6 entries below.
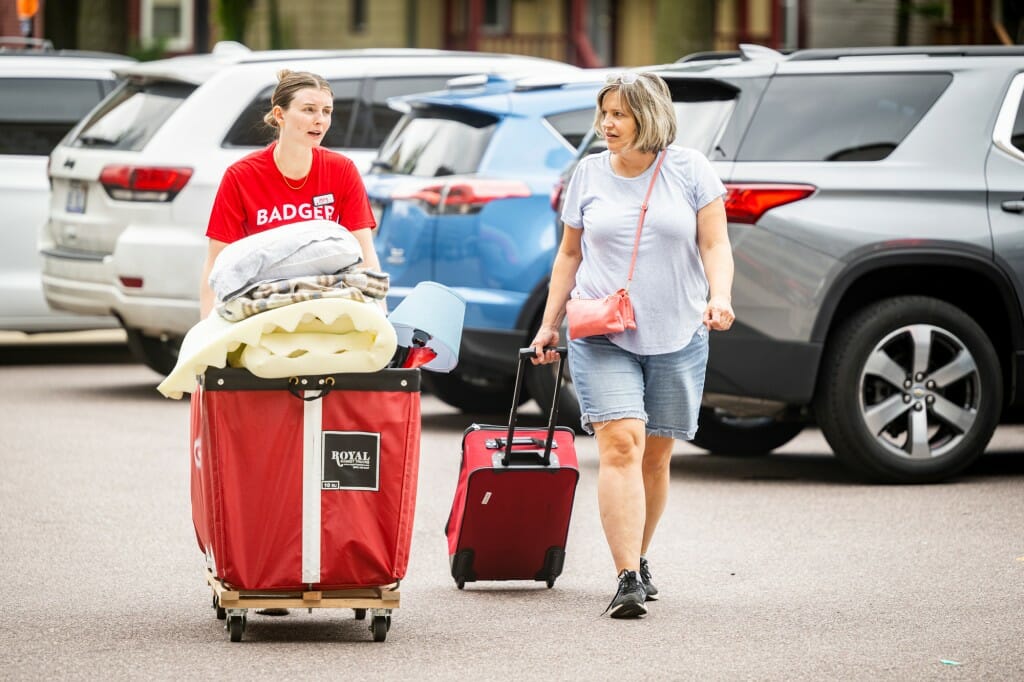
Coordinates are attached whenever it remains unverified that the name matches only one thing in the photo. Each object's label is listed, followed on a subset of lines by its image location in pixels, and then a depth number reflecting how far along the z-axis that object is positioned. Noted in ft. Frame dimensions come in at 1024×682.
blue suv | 68.18
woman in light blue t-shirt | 42.22
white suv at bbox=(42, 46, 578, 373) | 78.18
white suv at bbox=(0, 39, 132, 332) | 88.94
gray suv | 57.06
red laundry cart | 37.91
